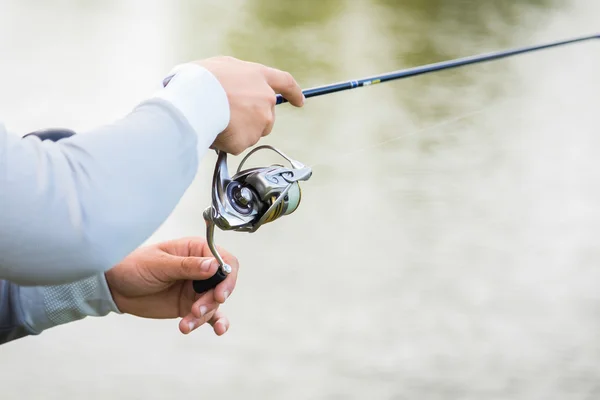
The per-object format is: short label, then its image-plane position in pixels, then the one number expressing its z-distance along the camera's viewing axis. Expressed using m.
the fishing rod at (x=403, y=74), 1.87
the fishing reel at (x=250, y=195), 1.78
